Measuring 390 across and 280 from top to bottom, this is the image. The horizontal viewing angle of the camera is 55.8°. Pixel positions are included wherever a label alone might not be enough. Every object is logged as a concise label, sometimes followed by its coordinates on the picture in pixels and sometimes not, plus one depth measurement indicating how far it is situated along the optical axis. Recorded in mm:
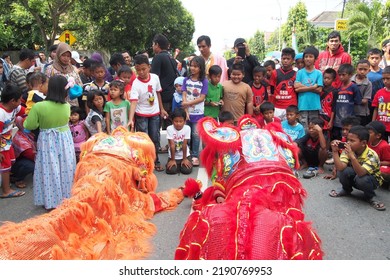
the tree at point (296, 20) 41944
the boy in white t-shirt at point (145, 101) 5199
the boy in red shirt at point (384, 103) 5008
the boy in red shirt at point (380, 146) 4410
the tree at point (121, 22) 20438
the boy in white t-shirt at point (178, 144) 5297
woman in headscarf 5027
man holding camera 6043
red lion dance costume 1621
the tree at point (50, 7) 15375
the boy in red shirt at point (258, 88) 5832
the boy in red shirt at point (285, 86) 5883
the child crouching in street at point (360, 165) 4008
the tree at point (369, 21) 17141
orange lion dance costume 2117
